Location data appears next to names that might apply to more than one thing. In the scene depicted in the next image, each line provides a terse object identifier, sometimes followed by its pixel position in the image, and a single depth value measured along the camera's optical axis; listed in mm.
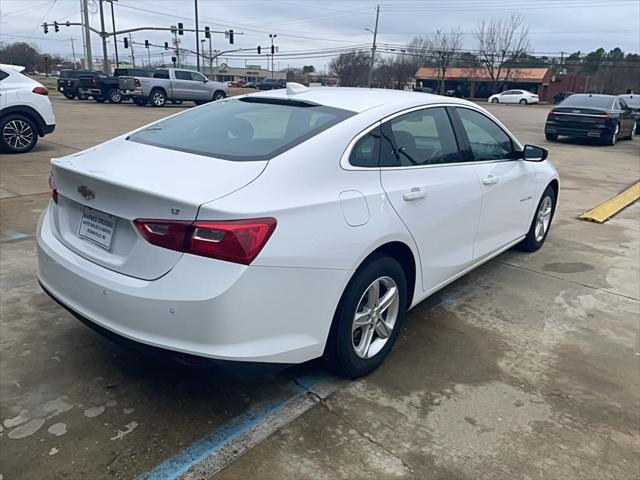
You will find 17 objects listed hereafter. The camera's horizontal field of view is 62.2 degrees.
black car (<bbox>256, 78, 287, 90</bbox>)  46500
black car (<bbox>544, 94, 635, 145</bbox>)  15797
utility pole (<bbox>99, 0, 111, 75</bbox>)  44312
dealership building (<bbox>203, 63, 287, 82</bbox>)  103000
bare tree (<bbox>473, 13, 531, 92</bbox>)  66188
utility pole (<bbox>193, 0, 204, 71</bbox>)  41144
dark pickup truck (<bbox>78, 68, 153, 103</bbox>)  25531
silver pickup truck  24703
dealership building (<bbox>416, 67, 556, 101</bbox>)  66812
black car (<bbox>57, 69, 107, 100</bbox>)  27569
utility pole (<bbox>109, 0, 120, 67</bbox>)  55562
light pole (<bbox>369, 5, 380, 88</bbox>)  54900
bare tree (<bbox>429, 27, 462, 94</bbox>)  68875
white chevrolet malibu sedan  2250
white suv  9336
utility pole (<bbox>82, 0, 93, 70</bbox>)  44969
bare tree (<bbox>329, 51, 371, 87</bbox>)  66500
